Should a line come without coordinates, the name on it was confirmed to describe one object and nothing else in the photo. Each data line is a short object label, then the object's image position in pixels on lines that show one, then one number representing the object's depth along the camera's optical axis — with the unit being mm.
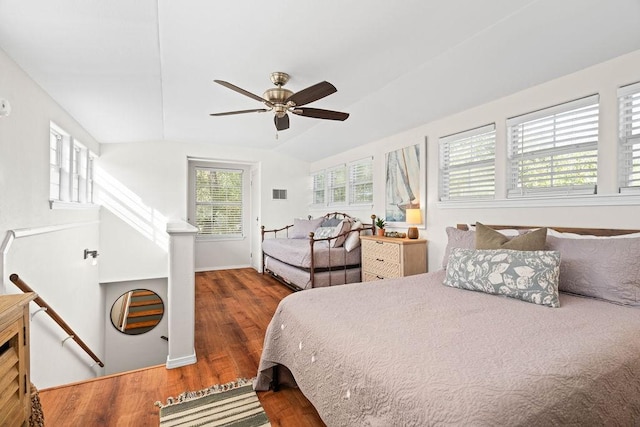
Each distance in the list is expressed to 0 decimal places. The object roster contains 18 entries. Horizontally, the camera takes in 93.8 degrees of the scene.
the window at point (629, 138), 2006
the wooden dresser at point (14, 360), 1032
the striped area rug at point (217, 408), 1671
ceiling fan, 2371
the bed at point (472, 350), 904
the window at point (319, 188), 5868
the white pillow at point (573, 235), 1868
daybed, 3953
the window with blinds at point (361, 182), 4648
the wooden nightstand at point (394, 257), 3361
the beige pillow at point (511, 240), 1998
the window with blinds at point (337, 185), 5270
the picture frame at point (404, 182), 3627
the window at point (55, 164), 2953
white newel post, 2232
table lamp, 3527
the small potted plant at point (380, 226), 3967
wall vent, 5992
